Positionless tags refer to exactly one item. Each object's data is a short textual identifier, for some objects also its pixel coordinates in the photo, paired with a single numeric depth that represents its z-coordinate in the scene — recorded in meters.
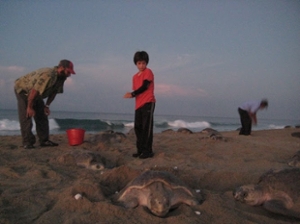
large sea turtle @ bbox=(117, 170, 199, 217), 2.16
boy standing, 4.36
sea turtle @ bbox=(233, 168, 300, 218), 2.37
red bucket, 5.46
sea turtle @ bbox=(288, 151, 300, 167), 4.10
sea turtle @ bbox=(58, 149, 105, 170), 3.77
